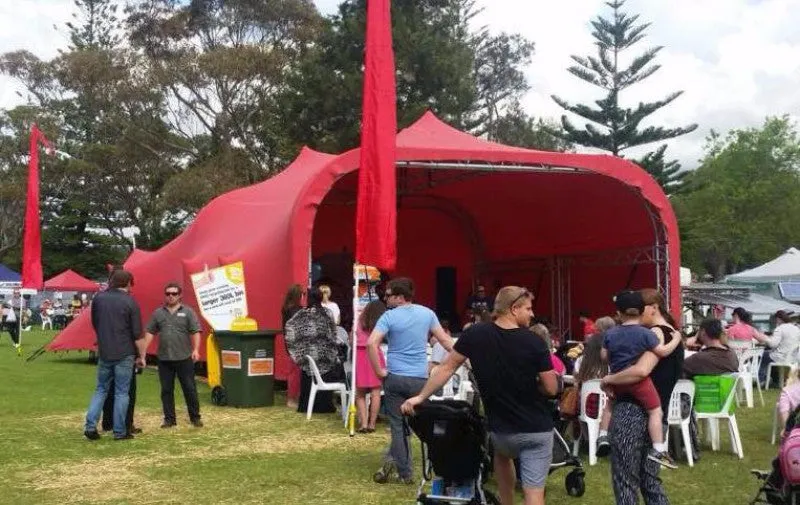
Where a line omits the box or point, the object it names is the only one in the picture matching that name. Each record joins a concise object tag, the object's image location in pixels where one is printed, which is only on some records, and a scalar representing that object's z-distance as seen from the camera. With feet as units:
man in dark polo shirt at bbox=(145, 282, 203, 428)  28.73
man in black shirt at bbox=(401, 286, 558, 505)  13.89
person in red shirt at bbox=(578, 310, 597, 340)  45.37
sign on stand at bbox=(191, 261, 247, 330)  42.86
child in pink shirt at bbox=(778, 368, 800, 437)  18.99
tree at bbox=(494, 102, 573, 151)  150.61
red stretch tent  41.73
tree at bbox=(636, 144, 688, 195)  114.73
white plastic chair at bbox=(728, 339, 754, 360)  39.10
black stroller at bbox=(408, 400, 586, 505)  15.35
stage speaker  69.77
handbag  24.39
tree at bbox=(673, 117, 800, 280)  156.76
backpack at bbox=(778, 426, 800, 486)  15.30
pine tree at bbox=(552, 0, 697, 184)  113.80
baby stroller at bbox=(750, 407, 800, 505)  15.38
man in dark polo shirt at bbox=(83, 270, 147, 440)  26.53
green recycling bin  35.17
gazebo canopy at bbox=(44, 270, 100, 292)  119.69
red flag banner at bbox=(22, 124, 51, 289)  57.62
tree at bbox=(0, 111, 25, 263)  127.85
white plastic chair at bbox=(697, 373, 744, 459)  25.14
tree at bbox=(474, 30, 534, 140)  150.10
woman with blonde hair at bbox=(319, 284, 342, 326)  34.60
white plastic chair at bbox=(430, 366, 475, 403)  27.07
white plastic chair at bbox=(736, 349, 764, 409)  35.63
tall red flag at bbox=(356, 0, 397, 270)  27.86
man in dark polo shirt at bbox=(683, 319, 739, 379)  25.36
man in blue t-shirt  20.74
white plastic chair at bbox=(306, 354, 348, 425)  32.04
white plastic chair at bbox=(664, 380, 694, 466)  23.62
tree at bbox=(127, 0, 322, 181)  101.14
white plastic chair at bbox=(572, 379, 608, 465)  23.73
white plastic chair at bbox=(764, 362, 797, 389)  40.11
